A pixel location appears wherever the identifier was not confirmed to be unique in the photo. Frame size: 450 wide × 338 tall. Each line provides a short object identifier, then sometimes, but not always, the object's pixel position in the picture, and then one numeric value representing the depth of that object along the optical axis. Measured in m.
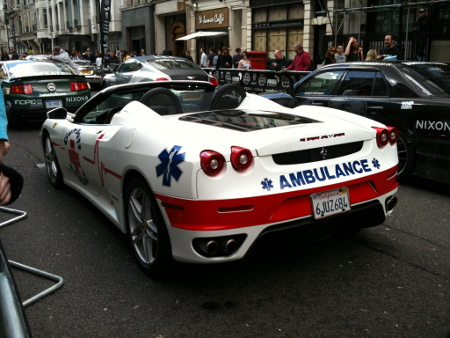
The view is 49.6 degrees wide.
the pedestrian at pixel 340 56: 12.81
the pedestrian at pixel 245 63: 16.86
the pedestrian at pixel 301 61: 13.35
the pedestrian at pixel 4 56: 36.11
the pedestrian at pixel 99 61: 28.08
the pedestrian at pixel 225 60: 18.48
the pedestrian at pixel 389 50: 11.21
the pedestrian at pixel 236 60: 19.09
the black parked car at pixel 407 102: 5.40
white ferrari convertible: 2.87
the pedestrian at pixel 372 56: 11.01
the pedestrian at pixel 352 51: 12.24
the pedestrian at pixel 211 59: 21.23
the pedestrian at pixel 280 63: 15.32
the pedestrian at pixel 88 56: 33.70
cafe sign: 29.48
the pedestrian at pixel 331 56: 12.91
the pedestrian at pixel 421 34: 14.99
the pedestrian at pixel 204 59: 22.36
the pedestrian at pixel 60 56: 15.70
